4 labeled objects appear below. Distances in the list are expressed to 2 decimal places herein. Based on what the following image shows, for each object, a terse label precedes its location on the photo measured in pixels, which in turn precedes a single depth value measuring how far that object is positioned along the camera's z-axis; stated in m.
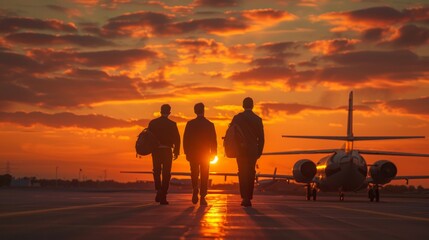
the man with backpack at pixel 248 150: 17.02
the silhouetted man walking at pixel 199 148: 18.12
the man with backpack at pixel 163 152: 18.09
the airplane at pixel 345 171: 38.12
